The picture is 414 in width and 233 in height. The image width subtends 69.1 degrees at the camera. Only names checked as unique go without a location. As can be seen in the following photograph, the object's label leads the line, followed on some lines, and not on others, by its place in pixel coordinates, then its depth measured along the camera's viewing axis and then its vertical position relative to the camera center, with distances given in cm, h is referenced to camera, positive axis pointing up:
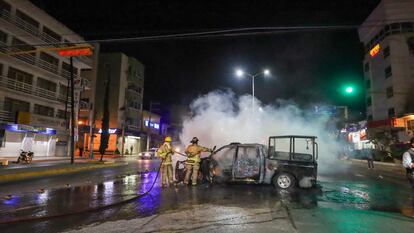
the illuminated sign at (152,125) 5603 +476
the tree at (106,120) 4388 +415
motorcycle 2280 -87
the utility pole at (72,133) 2212 +103
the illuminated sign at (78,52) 1413 +450
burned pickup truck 1026 -47
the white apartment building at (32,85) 2731 +634
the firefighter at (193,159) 1067 -32
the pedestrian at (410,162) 809 -16
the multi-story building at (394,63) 3594 +1190
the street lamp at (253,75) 2520 +694
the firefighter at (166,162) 1083 -45
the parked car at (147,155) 3659 -73
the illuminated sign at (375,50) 4094 +1447
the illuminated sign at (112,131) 4522 +255
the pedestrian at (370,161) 2344 -50
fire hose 633 -151
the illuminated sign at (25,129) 2696 +163
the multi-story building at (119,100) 4606 +777
